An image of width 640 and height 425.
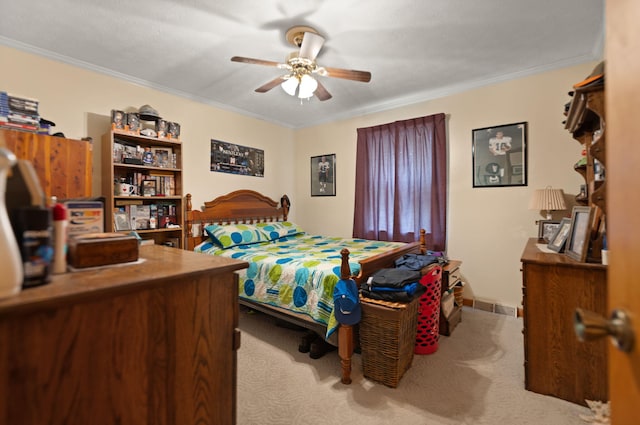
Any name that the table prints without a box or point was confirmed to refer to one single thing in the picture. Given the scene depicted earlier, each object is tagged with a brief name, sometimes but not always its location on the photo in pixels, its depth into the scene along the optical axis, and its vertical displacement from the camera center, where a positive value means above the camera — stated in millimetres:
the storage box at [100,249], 846 -117
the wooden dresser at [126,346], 617 -354
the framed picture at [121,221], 2846 -95
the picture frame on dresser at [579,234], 1662 -148
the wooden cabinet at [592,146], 1512 +366
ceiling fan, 2287 +1216
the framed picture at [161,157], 3191 +605
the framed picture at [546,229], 2758 -182
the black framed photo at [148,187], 3105 +261
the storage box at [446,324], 2672 -1068
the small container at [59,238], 785 -73
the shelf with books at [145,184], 2883 +302
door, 514 +47
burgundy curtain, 3592 +393
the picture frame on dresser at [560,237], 2020 -200
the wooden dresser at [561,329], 1644 -727
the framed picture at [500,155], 3141 +622
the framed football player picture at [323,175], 4633 +591
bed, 2189 -438
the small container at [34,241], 648 -66
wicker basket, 1902 -874
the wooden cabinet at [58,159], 2111 +415
